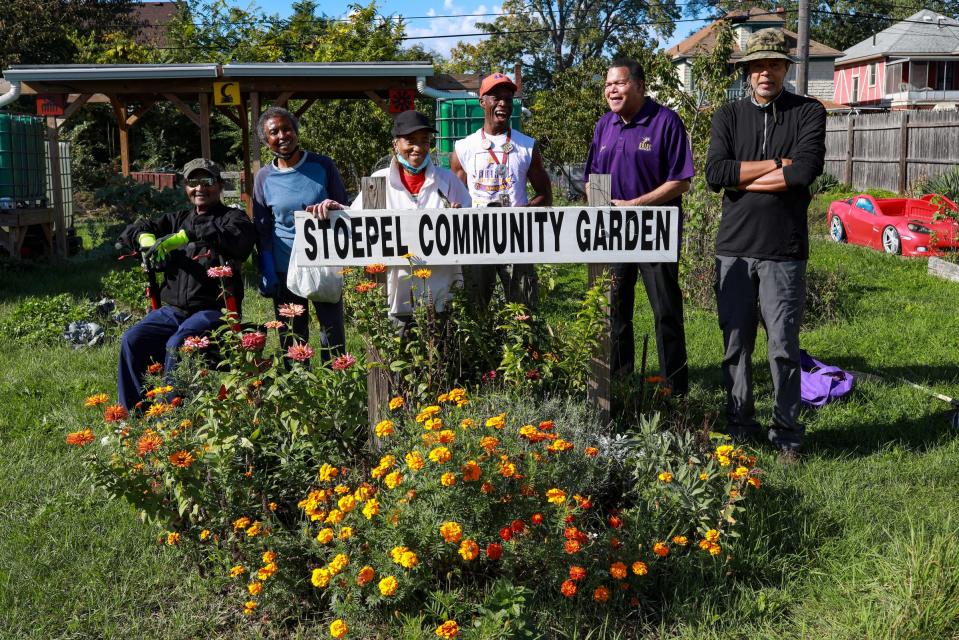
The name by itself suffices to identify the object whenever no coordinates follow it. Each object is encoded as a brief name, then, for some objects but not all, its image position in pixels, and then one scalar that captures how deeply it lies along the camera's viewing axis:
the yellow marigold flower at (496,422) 2.92
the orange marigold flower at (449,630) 2.47
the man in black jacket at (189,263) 4.57
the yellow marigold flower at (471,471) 2.72
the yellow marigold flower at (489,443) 2.80
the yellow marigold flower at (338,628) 2.54
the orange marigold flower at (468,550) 2.59
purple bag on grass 5.14
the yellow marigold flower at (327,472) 2.94
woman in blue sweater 4.68
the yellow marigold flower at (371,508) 2.68
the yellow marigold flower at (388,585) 2.54
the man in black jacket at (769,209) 4.09
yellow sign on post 13.02
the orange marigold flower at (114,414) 3.12
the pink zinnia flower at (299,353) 3.21
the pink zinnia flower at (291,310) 3.48
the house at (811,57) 46.22
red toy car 10.80
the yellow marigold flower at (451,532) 2.56
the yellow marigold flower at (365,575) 2.63
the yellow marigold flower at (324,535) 2.74
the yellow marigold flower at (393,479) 2.73
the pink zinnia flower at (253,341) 3.29
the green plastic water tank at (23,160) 11.67
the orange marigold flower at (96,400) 3.21
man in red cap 4.73
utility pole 19.12
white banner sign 3.68
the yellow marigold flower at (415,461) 2.71
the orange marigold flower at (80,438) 2.93
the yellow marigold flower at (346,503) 2.74
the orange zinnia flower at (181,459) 2.99
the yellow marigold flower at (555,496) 2.74
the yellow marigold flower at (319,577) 2.60
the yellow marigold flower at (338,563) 2.63
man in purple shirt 4.59
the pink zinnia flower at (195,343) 3.51
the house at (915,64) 46.06
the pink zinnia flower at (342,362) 3.40
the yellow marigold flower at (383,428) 2.91
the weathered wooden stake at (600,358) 3.85
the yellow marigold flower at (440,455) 2.67
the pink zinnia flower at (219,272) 3.74
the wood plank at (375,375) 3.73
